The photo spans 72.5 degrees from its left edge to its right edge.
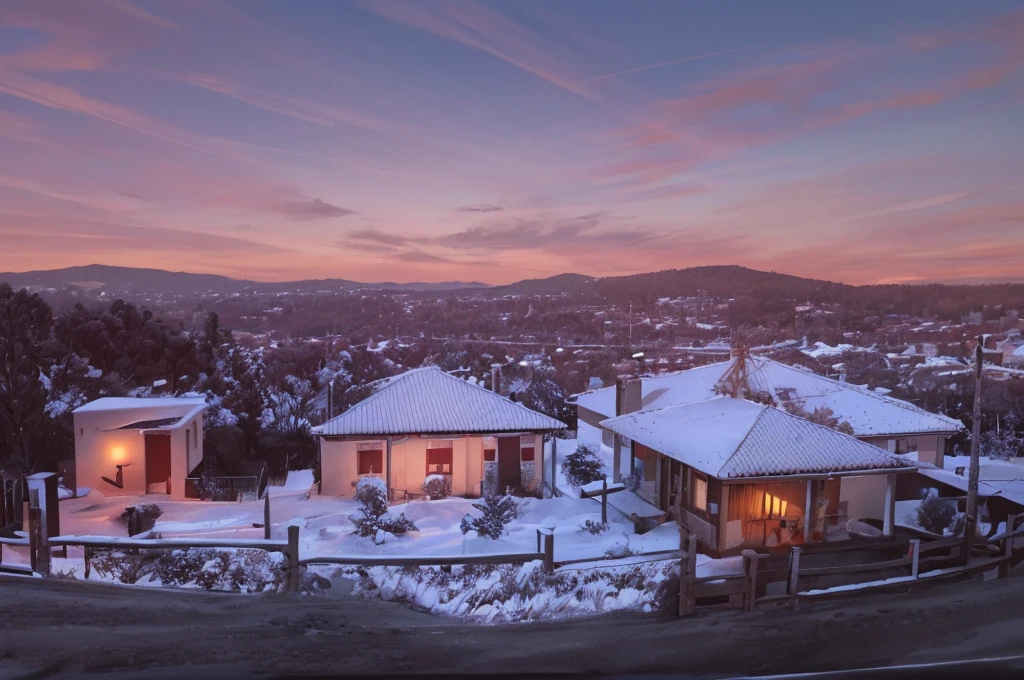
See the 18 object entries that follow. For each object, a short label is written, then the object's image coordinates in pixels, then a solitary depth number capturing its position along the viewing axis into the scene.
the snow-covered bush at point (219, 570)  11.04
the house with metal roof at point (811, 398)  22.11
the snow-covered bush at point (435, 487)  20.84
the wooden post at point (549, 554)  10.40
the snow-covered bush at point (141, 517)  16.23
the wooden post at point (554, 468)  21.89
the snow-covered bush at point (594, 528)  16.55
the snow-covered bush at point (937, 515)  17.98
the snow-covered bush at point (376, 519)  16.02
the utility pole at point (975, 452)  14.36
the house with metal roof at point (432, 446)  21.22
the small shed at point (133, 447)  20.33
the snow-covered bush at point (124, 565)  10.88
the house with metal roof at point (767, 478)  15.62
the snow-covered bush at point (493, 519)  15.51
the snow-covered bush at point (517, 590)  10.53
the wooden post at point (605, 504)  18.17
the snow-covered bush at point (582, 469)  23.30
